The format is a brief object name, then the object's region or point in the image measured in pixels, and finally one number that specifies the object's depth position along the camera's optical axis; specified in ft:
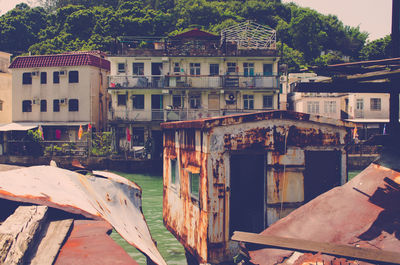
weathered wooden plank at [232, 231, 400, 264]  15.93
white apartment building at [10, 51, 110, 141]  132.98
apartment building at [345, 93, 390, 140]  142.41
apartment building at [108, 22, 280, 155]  122.31
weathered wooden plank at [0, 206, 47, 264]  8.37
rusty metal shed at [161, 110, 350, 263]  28.14
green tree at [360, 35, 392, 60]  187.59
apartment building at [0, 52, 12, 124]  145.89
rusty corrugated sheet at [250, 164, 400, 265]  17.58
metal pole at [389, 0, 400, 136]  20.56
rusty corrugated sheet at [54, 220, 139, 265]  9.64
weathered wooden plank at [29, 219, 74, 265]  9.14
